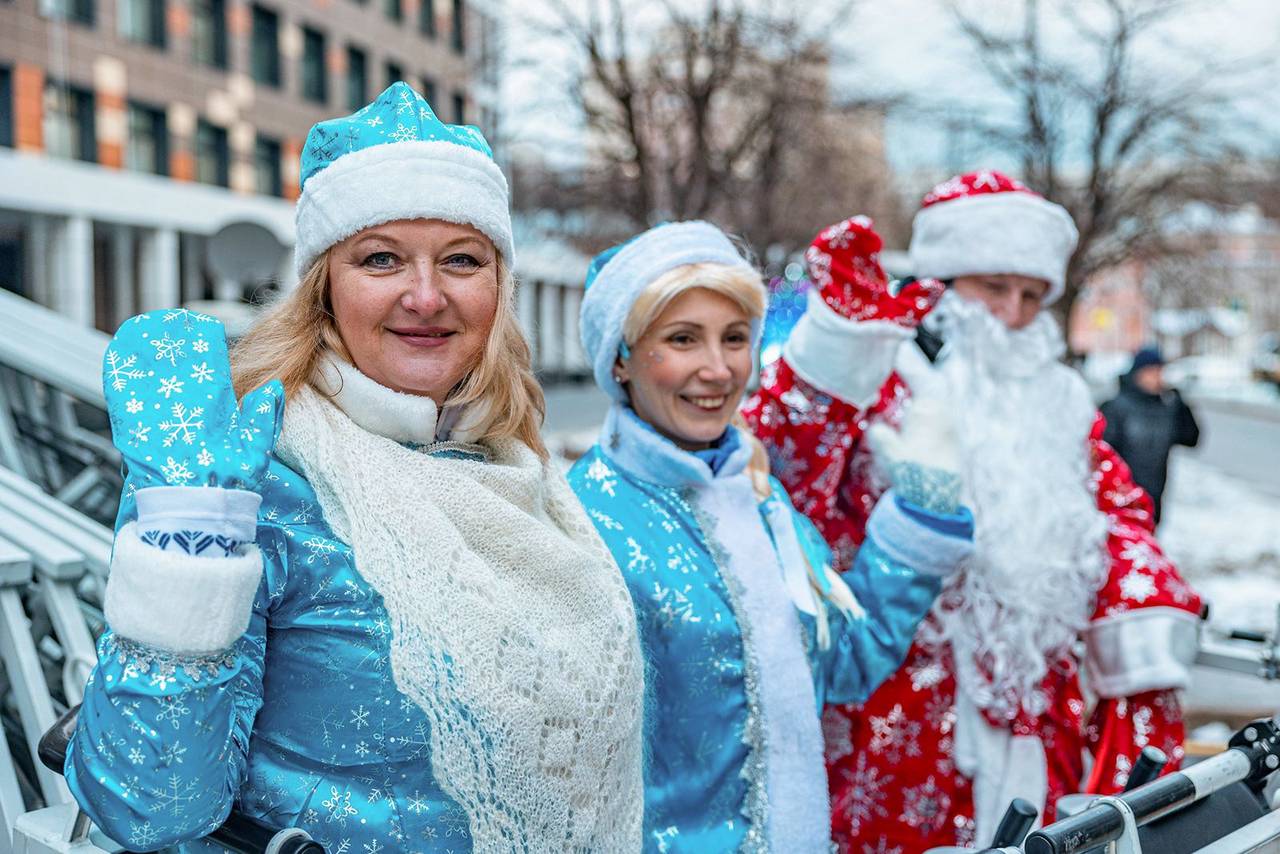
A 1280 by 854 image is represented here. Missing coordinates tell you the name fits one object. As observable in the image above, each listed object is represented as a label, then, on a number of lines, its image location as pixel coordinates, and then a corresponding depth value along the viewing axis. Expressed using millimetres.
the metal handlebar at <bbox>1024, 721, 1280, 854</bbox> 1235
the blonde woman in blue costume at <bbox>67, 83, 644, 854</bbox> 1204
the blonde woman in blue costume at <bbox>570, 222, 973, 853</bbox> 1877
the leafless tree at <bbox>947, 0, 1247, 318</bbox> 8539
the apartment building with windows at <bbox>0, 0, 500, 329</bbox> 16922
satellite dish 10805
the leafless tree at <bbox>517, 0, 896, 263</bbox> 8547
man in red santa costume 2439
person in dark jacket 7680
